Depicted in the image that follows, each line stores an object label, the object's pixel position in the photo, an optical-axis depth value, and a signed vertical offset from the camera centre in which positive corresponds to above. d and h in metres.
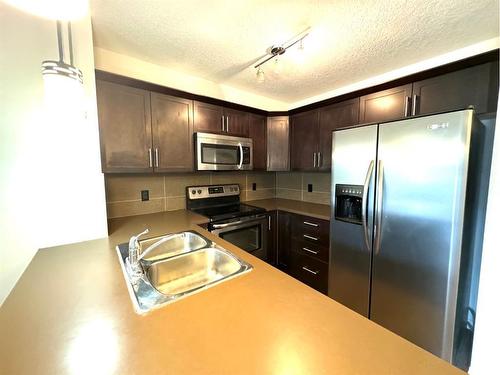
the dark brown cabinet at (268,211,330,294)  2.14 -0.86
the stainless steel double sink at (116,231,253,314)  1.06 -0.54
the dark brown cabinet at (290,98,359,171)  2.20 +0.47
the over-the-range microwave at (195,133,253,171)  2.10 +0.21
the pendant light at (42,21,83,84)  0.83 +0.42
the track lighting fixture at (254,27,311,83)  1.54 +1.00
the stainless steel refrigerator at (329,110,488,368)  1.24 -0.36
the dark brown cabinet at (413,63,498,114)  1.48 +0.62
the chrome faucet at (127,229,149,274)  1.00 -0.42
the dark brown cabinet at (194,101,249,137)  2.12 +0.57
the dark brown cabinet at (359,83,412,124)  1.82 +0.62
